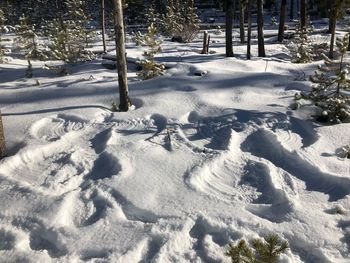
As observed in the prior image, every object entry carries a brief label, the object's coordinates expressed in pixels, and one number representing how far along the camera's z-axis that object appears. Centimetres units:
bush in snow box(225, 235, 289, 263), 353
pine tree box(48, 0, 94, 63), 1471
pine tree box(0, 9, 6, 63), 1600
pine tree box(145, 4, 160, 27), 2879
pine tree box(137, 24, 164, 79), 1132
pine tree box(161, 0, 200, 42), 2397
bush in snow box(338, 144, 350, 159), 678
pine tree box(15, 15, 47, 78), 1489
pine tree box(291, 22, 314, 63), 1499
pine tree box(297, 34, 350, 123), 790
